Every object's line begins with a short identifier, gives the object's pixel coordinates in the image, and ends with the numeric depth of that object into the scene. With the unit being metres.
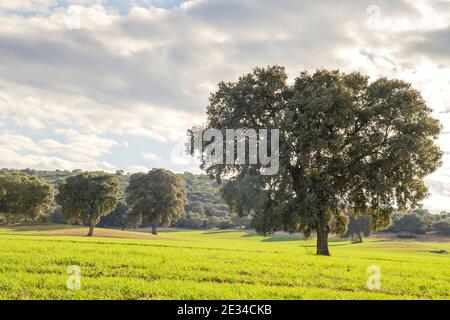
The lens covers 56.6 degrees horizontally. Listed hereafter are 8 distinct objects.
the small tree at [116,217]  138.25
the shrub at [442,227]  139.25
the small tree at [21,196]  89.31
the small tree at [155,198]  97.25
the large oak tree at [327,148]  34.41
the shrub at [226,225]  179.20
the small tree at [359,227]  115.38
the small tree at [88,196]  81.50
